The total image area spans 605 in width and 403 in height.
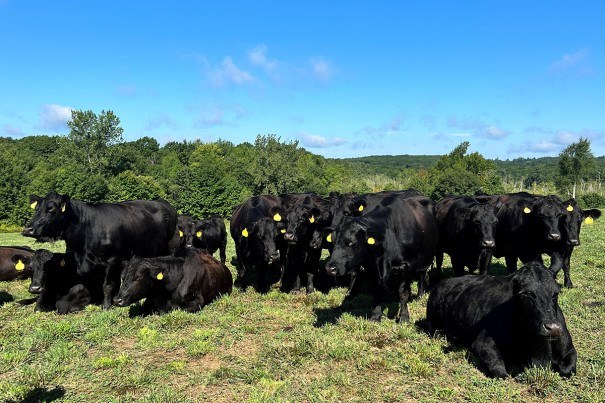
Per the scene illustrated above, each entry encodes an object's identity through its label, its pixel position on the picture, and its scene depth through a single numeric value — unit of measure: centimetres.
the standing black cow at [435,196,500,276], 881
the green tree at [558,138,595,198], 6206
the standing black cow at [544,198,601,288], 909
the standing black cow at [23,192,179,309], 816
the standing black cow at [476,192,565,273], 906
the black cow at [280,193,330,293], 938
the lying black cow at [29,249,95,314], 829
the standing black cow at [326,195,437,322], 662
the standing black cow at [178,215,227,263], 1366
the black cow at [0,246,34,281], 1149
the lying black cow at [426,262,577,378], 460
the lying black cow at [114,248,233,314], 762
